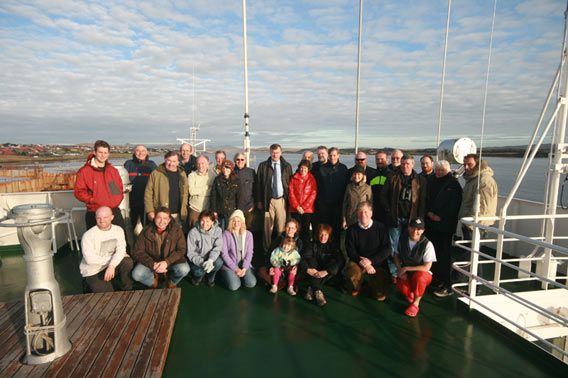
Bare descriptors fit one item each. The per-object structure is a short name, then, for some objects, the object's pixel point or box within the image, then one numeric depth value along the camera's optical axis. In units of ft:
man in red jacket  13.00
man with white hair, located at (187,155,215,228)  15.52
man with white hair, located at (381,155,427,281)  13.89
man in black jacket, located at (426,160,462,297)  13.47
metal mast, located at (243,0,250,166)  22.40
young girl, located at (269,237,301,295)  13.07
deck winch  7.22
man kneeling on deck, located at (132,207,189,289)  12.73
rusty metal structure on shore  33.37
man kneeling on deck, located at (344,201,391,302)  12.60
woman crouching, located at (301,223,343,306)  12.61
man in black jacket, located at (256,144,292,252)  16.20
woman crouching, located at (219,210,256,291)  13.52
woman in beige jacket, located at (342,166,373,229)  14.99
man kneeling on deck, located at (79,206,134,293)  11.68
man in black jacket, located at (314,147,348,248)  16.14
